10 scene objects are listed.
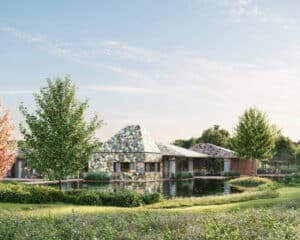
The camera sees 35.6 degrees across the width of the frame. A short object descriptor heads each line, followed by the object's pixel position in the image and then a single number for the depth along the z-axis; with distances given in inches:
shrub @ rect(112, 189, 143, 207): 777.6
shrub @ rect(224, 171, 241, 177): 2122.3
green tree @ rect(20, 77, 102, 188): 875.4
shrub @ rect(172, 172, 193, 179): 1897.3
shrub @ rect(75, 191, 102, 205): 783.0
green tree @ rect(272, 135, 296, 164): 2751.0
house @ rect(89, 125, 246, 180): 1786.4
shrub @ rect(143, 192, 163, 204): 801.6
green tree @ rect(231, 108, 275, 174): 1898.4
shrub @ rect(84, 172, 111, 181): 1732.2
